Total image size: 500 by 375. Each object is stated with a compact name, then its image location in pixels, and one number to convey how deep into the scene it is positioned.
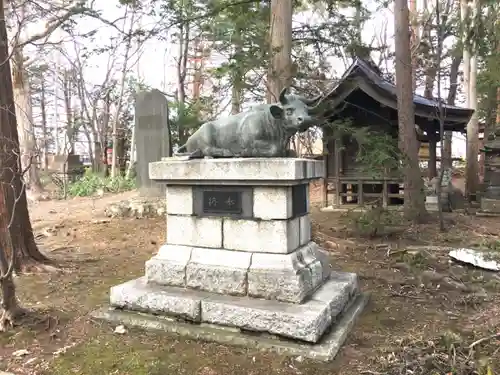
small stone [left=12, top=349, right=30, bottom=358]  3.51
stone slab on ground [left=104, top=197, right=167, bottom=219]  10.27
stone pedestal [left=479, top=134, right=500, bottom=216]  11.63
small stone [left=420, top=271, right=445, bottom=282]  5.71
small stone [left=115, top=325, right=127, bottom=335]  4.00
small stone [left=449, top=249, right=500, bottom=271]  6.07
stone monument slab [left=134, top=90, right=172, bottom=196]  11.34
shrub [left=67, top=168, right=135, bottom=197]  15.30
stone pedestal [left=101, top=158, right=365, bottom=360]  3.88
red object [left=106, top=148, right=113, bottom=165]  21.46
